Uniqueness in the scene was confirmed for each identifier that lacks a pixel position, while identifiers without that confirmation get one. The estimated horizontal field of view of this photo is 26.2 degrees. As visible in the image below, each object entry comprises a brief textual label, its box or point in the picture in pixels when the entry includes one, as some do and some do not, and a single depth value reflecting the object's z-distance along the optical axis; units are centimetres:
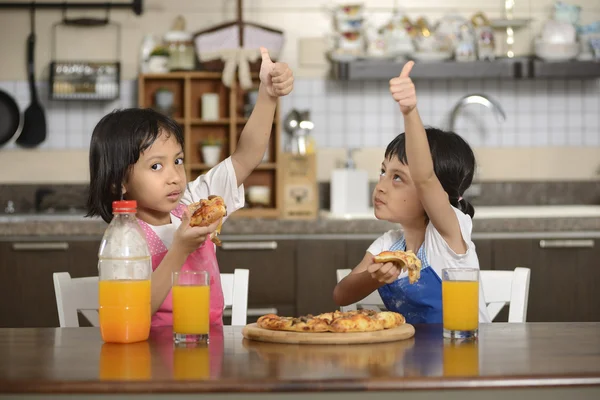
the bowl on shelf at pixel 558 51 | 523
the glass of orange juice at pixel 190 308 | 222
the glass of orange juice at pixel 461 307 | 226
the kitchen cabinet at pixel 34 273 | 444
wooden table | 188
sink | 453
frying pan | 531
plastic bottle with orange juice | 223
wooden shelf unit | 509
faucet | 533
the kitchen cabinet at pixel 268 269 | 448
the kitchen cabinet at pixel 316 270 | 448
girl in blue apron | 255
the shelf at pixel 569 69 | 519
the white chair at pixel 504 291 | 281
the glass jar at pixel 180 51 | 516
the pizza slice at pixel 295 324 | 222
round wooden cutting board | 219
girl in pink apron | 267
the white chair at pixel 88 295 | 273
